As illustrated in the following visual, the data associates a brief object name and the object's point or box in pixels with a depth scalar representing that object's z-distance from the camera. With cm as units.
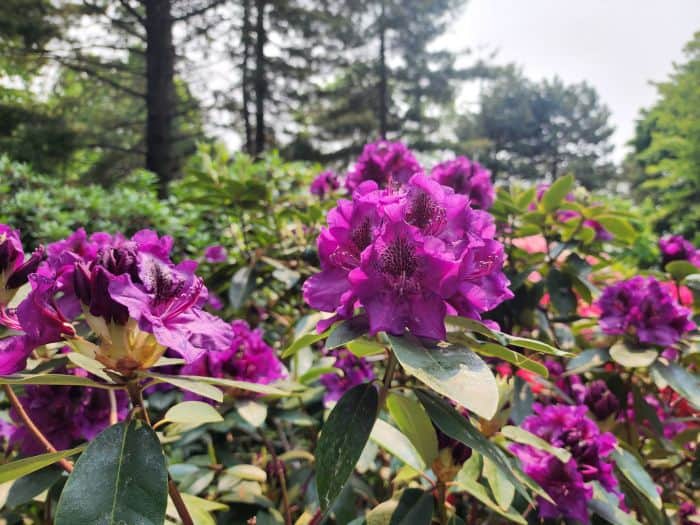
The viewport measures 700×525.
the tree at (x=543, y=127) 3005
